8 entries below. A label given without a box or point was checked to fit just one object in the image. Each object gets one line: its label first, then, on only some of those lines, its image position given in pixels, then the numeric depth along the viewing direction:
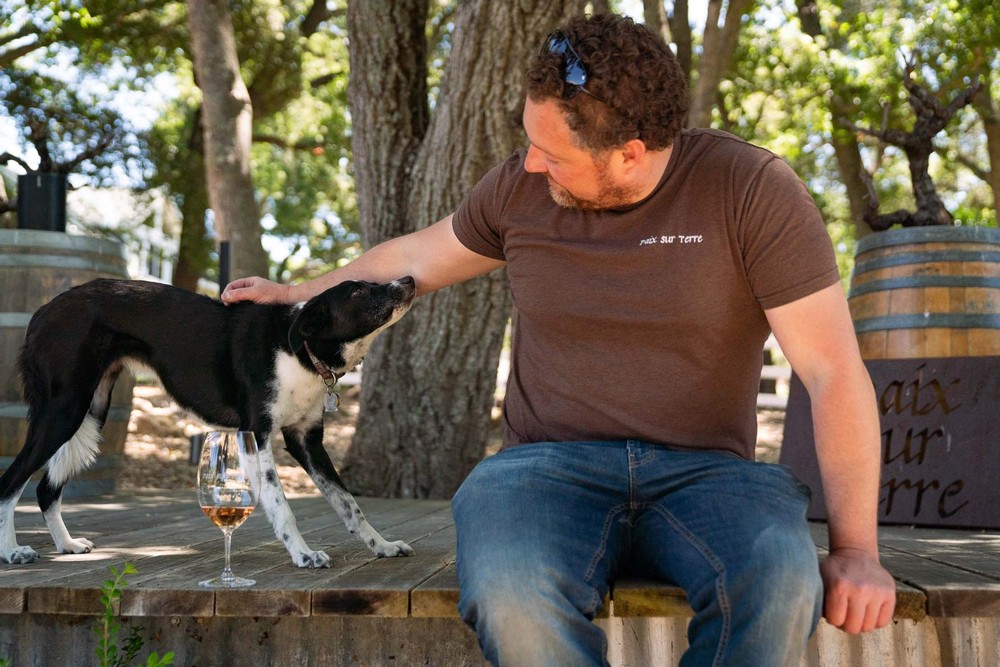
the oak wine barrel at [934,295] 4.32
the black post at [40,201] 5.37
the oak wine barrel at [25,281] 4.95
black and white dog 3.37
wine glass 2.50
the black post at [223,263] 6.90
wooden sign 4.02
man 2.07
